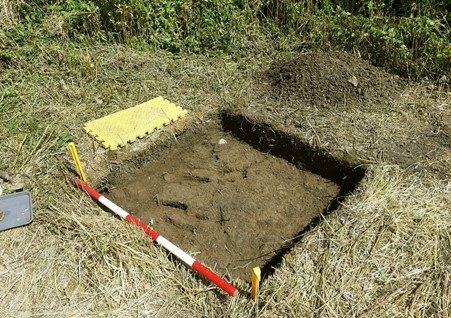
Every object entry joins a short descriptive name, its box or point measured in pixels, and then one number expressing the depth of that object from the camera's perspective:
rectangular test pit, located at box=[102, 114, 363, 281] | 2.72
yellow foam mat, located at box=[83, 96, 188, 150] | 3.25
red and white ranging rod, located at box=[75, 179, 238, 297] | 2.11
